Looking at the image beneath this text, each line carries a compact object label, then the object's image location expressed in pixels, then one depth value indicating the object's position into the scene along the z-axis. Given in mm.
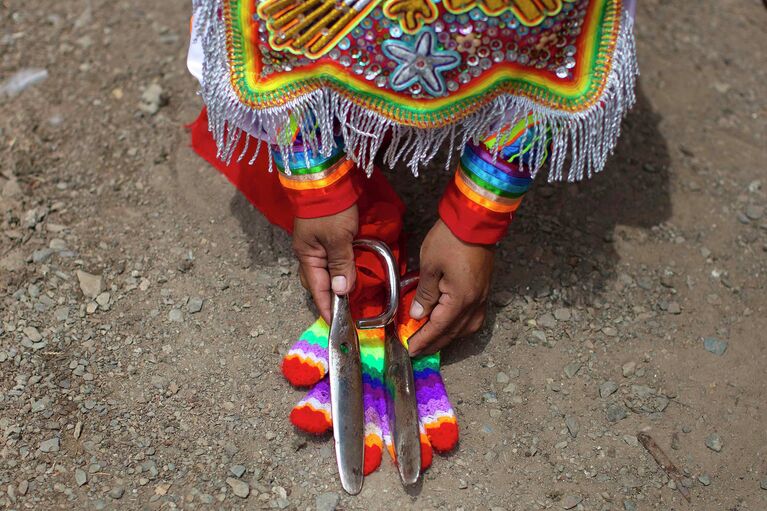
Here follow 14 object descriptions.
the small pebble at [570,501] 2108
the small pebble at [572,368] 2215
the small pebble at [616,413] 2180
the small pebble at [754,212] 2390
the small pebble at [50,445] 2118
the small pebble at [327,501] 2090
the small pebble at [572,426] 2165
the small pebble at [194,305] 2244
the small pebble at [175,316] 2236
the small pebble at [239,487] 2100
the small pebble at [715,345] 2244
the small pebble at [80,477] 2096
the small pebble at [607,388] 2199
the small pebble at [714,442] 2161
